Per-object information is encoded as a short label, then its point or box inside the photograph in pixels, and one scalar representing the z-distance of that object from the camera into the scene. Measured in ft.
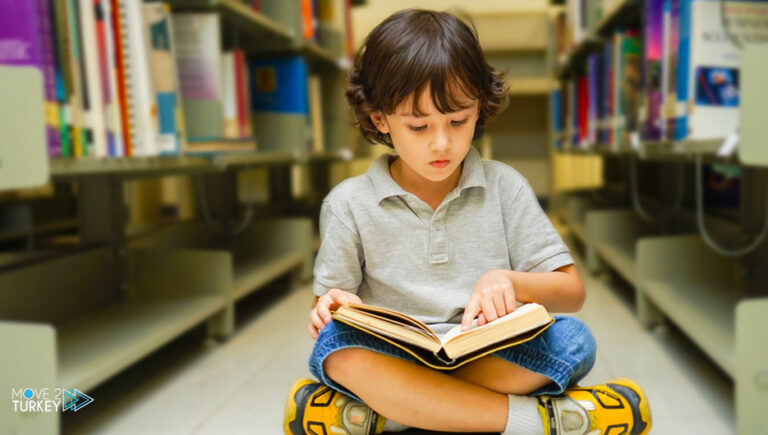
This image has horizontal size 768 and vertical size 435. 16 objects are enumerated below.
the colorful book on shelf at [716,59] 4.20
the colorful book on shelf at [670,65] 4.70
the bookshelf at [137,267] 3.36
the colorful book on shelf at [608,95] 7.36
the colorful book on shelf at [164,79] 4.50
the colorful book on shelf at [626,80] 6.50
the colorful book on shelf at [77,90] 3.56
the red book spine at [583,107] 9.31
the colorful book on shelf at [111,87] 3.88
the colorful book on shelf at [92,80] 3.69
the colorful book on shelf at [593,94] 8.27
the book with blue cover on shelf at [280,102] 7.75
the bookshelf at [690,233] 2.93
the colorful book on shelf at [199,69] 5.50
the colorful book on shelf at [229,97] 6.54
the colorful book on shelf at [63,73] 3.45
